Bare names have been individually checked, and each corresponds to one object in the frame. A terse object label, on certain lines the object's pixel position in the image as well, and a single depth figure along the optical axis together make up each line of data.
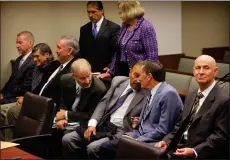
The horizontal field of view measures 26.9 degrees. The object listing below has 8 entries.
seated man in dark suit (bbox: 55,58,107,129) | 4.14
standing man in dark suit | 5.08
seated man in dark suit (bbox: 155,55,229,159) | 3.19
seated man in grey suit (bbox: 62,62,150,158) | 3.91
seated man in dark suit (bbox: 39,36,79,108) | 4.61
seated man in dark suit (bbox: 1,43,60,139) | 4.88
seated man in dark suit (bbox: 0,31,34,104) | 5.23
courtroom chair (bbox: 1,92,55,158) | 3.87
